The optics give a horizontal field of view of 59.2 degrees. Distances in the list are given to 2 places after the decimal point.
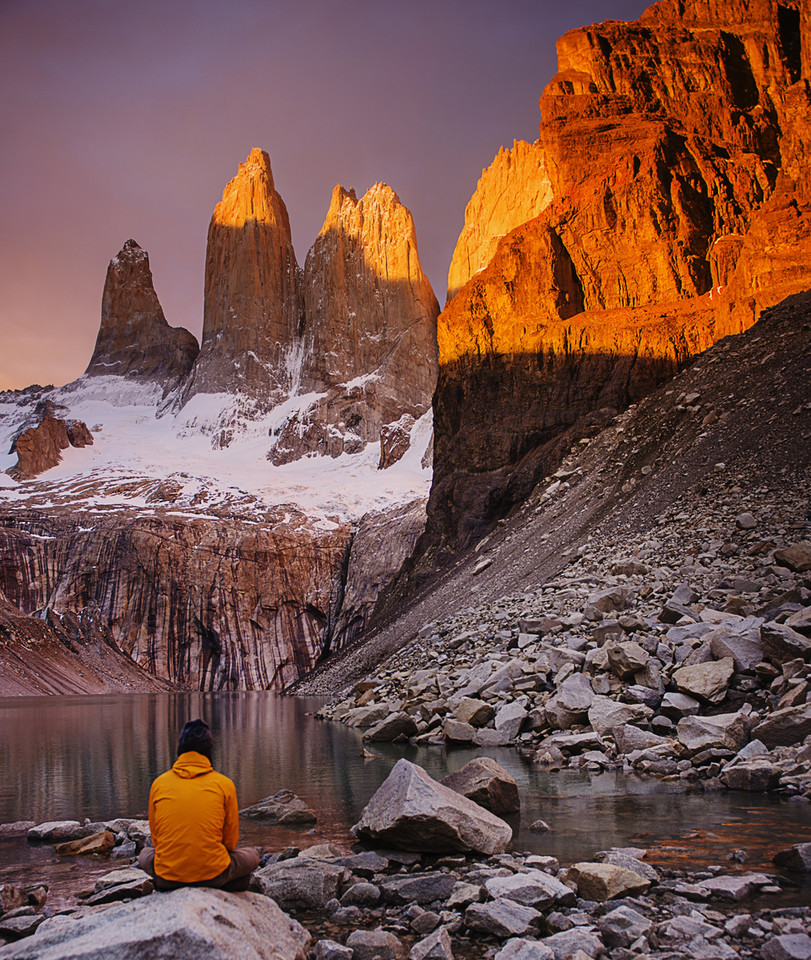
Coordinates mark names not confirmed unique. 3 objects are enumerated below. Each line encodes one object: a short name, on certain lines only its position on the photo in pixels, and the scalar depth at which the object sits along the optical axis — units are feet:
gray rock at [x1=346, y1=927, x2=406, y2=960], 16.48
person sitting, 15.74
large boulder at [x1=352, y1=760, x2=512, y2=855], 23.82
